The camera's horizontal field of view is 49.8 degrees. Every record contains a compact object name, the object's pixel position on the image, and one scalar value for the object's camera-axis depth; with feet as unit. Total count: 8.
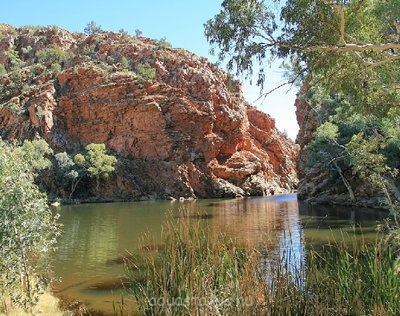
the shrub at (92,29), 314.35
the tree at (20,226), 27.53
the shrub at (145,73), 223.57
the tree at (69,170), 187.00
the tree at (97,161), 190.97
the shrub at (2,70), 232.41
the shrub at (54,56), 243.19
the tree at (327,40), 28.43
